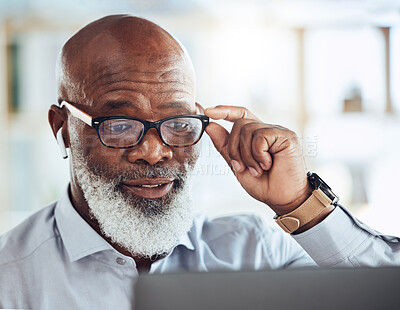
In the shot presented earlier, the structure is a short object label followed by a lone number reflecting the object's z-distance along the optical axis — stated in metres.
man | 1.16
